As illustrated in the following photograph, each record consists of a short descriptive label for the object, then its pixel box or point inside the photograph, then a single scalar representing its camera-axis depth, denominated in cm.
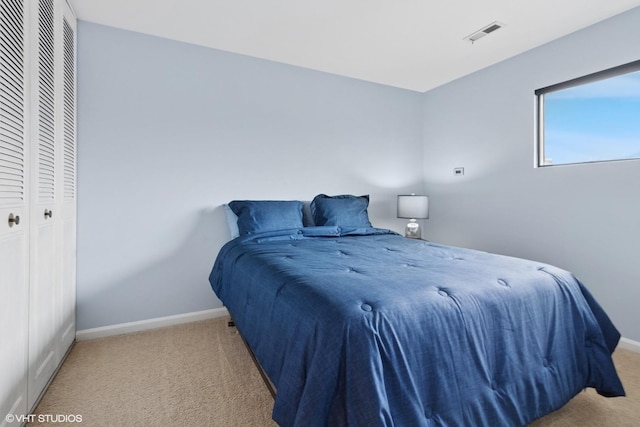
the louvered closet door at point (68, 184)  196
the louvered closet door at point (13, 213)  121
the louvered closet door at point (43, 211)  151
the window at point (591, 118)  228
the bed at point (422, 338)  97
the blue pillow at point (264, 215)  253
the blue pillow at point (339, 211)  288
